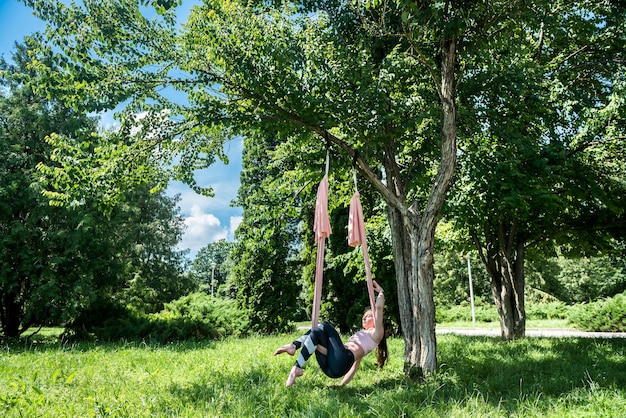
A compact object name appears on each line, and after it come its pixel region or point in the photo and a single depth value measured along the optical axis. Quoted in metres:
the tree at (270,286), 15.09
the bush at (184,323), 12.24
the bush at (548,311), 25.71
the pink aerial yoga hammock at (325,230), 4.71
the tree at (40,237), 11.43
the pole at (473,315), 26.55
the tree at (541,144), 7.09
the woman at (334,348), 4.44
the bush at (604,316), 18.14
